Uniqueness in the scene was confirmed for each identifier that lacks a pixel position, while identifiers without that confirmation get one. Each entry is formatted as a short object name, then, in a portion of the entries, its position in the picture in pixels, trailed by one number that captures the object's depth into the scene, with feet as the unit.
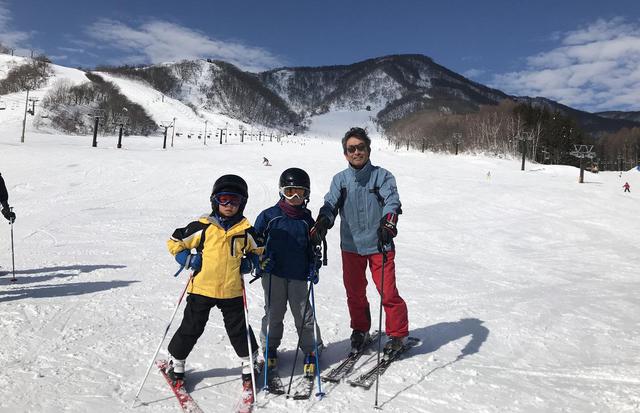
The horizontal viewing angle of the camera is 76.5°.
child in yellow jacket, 10.96
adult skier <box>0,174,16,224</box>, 20.05
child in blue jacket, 12.21
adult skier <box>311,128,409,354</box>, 13.65
